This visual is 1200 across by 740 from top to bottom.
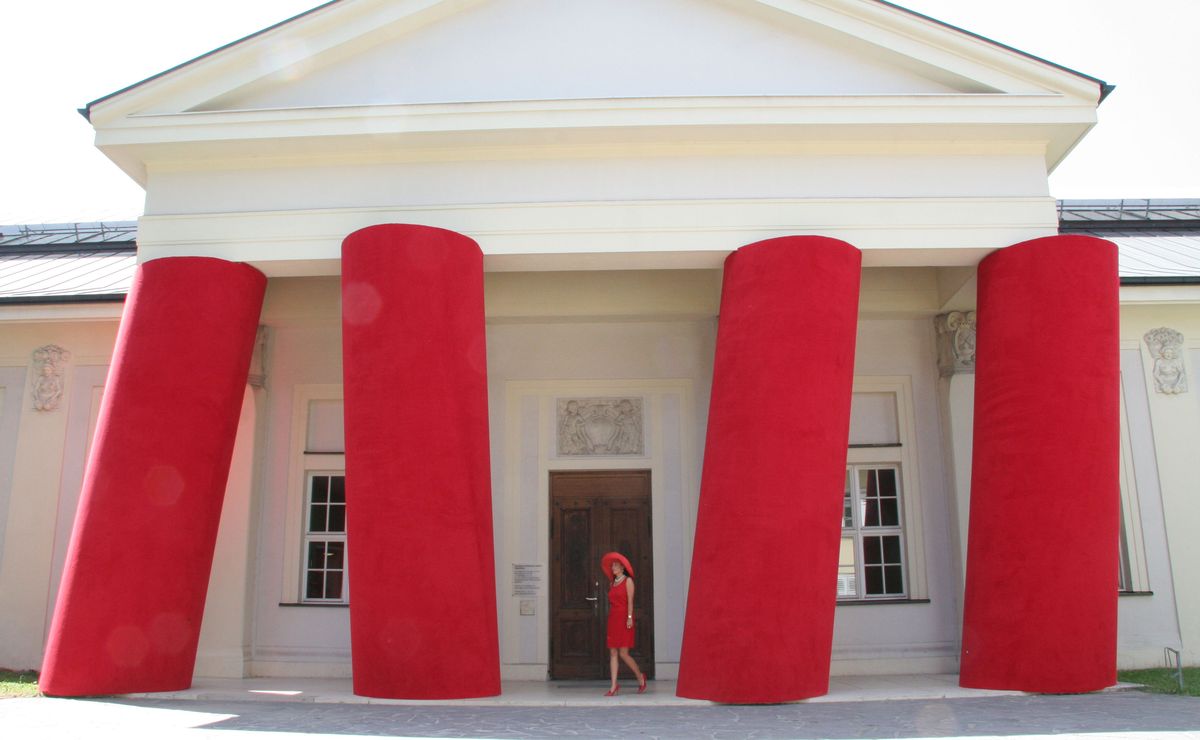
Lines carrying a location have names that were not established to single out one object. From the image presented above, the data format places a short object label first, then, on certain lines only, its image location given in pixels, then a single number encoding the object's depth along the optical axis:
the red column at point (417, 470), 8.73
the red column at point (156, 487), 8.96
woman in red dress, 9.48
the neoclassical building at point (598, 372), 8.96
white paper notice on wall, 11.60
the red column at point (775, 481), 8.60
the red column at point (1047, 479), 8.94
